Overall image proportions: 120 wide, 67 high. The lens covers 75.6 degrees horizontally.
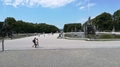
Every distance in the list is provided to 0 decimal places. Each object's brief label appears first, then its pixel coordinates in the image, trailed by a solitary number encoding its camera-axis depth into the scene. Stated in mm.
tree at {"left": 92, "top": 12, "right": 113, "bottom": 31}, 44767
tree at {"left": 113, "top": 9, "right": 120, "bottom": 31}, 39175
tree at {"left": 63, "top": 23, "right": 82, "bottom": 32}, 58670
